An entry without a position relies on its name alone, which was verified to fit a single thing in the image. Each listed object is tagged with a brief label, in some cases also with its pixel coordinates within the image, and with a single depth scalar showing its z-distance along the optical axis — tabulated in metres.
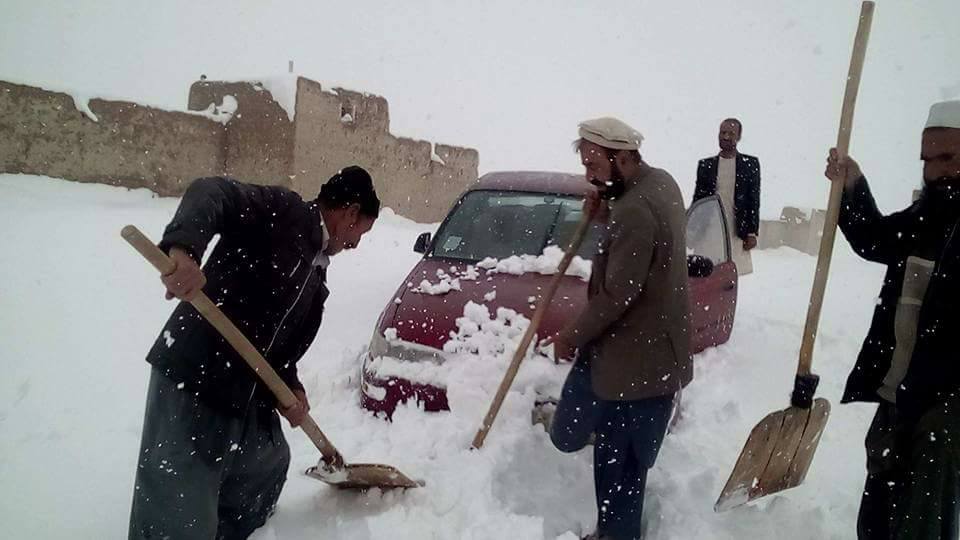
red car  3.16
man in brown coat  2.20
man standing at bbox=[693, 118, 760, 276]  5.07
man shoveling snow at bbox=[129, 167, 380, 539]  1.98
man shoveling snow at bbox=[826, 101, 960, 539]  1.76
